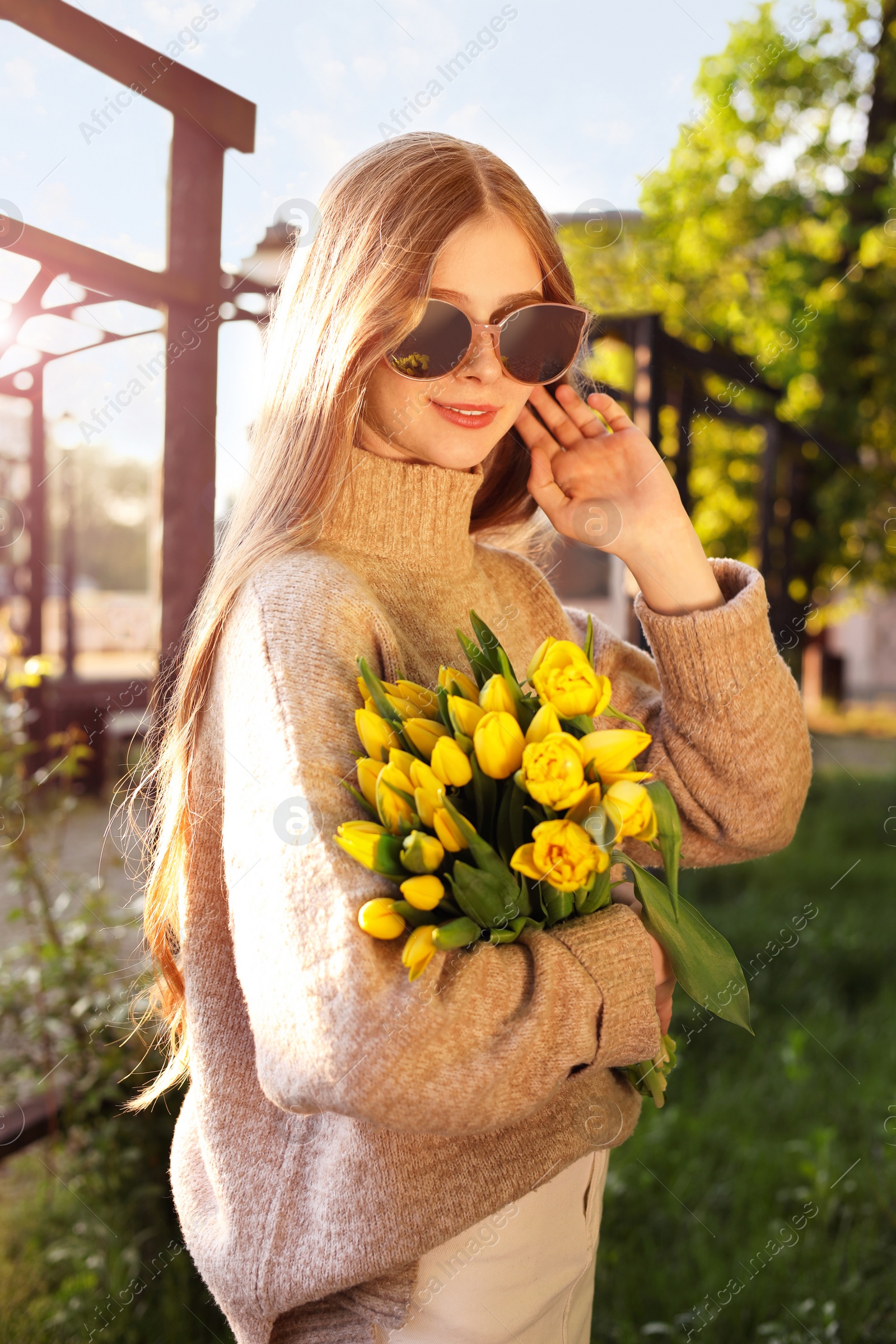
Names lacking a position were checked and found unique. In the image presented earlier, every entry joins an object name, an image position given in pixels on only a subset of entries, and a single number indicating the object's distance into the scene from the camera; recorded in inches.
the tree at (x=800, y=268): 301.4
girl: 33.4
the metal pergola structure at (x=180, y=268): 59.4
